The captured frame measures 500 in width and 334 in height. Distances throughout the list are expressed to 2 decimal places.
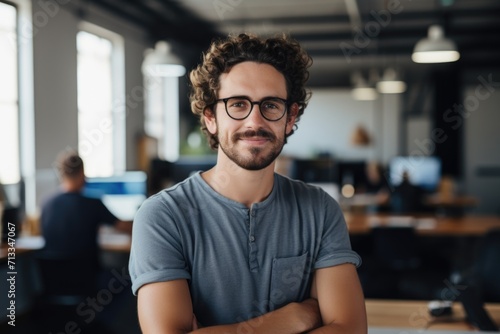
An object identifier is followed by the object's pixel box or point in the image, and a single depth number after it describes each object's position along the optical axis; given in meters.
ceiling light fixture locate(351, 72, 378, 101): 12.61
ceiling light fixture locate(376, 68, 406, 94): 10.61
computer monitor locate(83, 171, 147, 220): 5.48
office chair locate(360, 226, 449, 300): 5.15
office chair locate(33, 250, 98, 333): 4.23
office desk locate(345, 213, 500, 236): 5.32
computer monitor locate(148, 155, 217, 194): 5.93
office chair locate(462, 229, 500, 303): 3.24
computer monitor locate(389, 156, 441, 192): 9.23
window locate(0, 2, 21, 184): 5.84
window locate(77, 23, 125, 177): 7.71
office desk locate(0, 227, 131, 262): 4.45
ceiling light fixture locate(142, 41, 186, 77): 7.08
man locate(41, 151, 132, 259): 4.51
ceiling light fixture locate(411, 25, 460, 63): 6.14
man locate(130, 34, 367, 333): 1.65
